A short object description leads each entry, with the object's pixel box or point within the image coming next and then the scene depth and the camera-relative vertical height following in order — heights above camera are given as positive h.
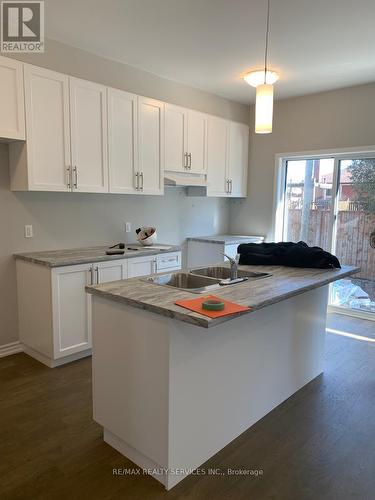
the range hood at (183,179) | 4.09 +0.27
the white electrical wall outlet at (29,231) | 3.32 -0.28
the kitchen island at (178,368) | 1.77 -0.88
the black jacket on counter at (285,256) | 2.74 -0.38
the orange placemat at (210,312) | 1.62 -0.47
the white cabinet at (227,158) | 4.67 +0.61
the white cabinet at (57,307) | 3.03 -0.90
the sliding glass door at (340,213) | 4.49 -0.09
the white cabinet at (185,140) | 4.09 +0.73
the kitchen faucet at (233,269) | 2.50 -0.44
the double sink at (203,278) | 2.36 -0.50
